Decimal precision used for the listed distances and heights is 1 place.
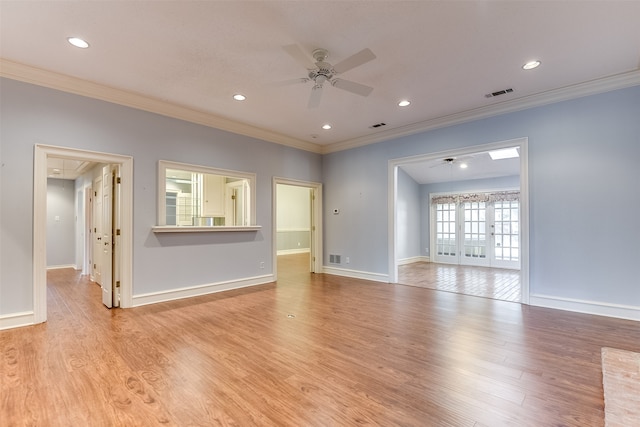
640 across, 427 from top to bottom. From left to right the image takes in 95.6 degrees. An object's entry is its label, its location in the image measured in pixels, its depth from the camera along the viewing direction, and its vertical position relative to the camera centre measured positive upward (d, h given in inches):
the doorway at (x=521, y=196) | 166.7 +13.2
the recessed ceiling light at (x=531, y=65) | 129.2 +68.3
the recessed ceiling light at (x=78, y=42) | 111.6 +68.5
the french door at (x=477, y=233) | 301.7 -19.6
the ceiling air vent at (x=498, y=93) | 156.5 +67.8
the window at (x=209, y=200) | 226.1 +15.8
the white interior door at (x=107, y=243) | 163.8 -15.3
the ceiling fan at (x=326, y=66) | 107.0 +60.1
